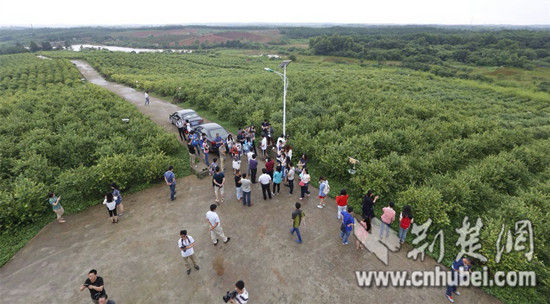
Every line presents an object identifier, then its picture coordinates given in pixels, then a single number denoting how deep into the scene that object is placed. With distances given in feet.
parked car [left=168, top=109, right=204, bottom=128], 64.03
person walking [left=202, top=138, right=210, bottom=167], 46.55
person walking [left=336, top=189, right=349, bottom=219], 31.47
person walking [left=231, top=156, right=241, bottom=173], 40.91
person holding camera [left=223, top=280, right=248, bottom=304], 19.26
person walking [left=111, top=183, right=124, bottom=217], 33.09
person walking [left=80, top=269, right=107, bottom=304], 20.89
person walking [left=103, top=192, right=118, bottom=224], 32.21
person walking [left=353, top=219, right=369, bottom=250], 29.29
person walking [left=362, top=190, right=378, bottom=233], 30.32
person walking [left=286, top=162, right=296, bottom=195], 38.22
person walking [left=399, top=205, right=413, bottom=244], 28.12
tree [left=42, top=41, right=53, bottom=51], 323.16
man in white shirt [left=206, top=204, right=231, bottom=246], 27.84
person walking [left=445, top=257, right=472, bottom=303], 22.09
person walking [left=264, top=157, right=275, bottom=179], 38.01
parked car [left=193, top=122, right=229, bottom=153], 51.96
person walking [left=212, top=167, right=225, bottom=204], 35.32
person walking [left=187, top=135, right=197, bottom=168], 46.71
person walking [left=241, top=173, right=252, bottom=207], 34.65
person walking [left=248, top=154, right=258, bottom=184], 40.09
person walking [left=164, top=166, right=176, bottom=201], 36.83
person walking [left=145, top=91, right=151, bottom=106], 86.69
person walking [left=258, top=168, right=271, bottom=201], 36.37
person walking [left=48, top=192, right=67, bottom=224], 32.68
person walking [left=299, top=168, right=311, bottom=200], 36.23
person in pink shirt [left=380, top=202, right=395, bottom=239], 28.91
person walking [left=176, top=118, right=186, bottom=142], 58.94
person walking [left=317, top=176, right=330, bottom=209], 34.71
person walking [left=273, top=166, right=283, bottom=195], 37.68
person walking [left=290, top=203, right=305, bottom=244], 28.45
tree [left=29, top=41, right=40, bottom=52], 302.12
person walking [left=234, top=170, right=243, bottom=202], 36.50
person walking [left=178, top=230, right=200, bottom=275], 24.86
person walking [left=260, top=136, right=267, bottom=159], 47.91
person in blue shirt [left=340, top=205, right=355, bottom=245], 27.71
